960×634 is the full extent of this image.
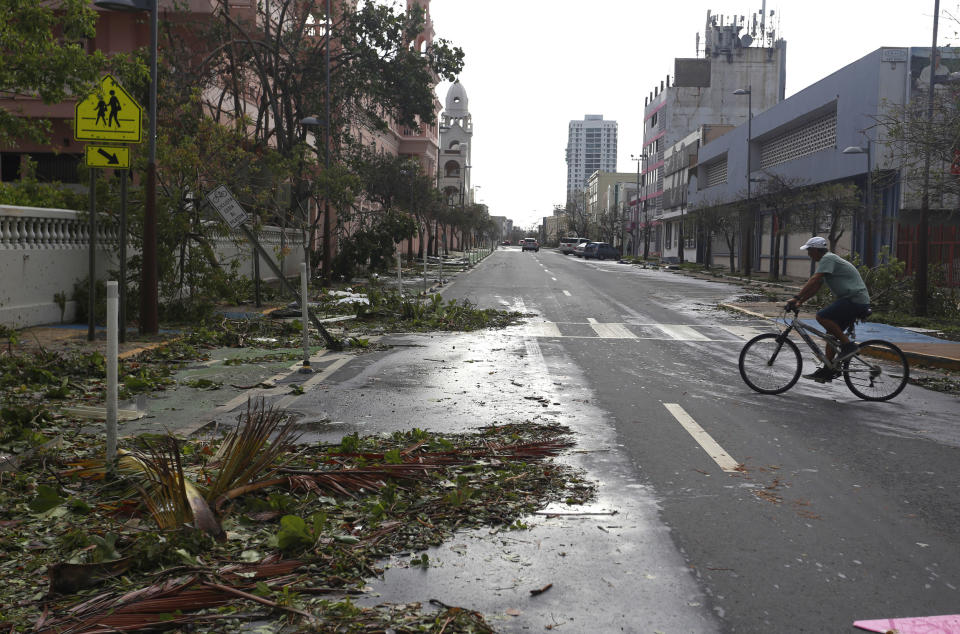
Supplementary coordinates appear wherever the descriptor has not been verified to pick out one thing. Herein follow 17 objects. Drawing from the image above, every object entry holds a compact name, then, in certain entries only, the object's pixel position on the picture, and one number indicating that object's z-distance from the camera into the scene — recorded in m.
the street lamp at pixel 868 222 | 32.25
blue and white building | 37.16
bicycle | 9.86
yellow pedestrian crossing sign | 11.88
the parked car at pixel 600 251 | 86.62
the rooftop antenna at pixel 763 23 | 88.88
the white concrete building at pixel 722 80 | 89.75
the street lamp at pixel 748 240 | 49.38
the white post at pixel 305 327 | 11.41
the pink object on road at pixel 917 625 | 3.84
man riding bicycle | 10.02
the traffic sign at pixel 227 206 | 12.74
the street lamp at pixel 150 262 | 13.80
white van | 106.14
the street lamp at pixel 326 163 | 25.80
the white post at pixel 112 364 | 6.12
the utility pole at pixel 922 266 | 20.56
